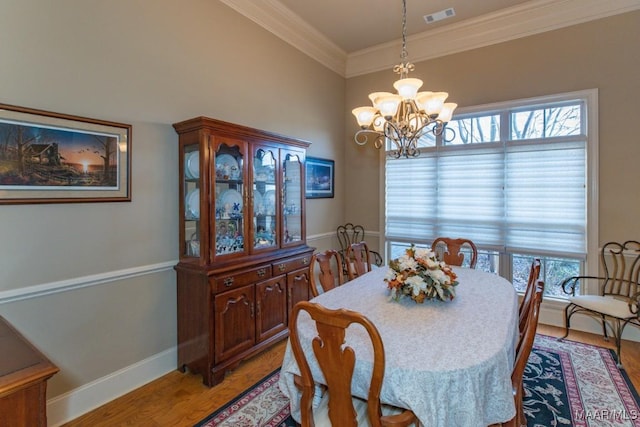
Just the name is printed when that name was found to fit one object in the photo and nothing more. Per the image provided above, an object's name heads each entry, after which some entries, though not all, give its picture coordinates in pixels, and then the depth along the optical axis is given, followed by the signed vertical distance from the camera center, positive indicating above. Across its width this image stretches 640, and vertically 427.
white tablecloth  1.29 -0.63
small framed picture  4.26 +0.44
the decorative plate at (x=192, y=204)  2.62 +0.05
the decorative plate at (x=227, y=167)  2.68 +0.37
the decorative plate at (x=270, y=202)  3.15 +0.08
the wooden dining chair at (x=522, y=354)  1.41 -0.64
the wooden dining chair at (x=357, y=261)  2.88 -0.47
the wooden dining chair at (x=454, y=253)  3.29 -0.45
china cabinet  2.54 -0.32
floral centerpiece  2.03 -0.44
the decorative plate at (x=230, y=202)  2.73 +0.07
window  3.48 +0.27
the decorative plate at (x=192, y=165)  2.62 +0.37
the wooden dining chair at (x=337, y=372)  1.23 -0.65
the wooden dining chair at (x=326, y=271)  2.39 -0.48
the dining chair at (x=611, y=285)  3.05 -0.79
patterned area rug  2.12 -1.35
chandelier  2.24 +0.71
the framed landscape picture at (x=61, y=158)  1.88 +0.34
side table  1.08 -0.60
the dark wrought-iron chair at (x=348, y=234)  4.86 -0.36
